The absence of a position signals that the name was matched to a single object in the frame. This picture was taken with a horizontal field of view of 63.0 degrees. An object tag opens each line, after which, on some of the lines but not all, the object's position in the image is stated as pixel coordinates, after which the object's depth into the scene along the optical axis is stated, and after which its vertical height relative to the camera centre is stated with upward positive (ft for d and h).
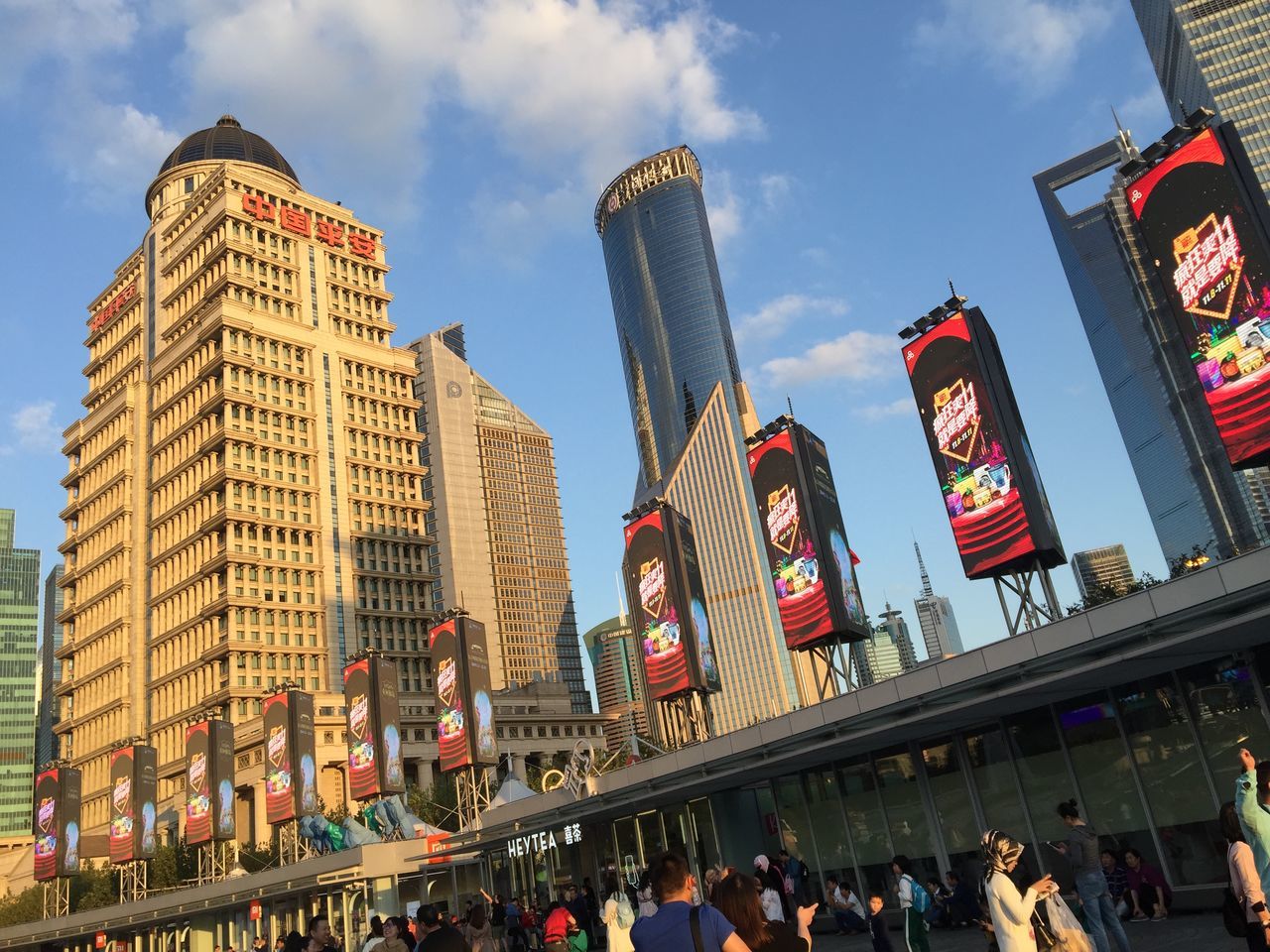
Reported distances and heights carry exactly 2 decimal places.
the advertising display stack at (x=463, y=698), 146.92 +24.71
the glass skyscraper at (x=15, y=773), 624.18 +107.24
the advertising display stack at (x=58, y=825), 218.38 +26.20
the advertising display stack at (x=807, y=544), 111.75 +28.52
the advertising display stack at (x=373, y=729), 159.94 +24.95
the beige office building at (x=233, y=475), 323.37 +143.63
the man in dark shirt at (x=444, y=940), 29.40 -1.40
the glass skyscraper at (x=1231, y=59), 459.32 +297.57
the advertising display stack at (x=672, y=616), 127.54 +26.95
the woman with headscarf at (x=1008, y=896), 24.93 -2.53
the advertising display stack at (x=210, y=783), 191.42 +25.59
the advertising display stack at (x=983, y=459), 91.81 +28.20
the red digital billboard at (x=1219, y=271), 74.84 +33.12
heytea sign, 102.94 +2.73
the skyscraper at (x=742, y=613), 627.46 +126.65
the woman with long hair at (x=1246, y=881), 25.64 -3.25
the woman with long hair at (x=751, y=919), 20.76 -1.61
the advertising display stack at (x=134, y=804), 204.95 +25.98
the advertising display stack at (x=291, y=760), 173.37 +24.42
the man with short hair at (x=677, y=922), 19.71 -1.39
